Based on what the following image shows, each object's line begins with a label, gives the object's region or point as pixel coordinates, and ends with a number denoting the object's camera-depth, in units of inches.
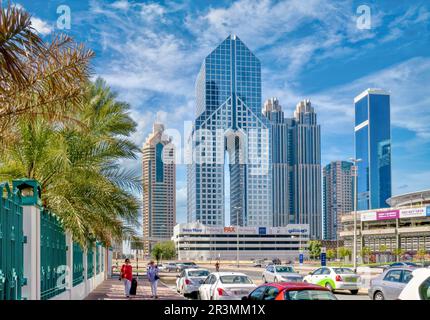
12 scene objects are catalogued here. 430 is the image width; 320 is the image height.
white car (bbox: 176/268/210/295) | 964.0
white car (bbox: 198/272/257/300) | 560.6
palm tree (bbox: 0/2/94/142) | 184.5
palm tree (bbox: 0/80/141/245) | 597.0
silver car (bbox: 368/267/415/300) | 663.1
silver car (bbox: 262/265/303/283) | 1165.4
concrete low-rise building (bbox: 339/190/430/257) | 3191.4
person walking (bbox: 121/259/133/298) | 812.9
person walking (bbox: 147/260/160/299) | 813.9
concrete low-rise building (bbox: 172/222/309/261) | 4549.7
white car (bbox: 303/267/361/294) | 985.1
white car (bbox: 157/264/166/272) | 2706.7
